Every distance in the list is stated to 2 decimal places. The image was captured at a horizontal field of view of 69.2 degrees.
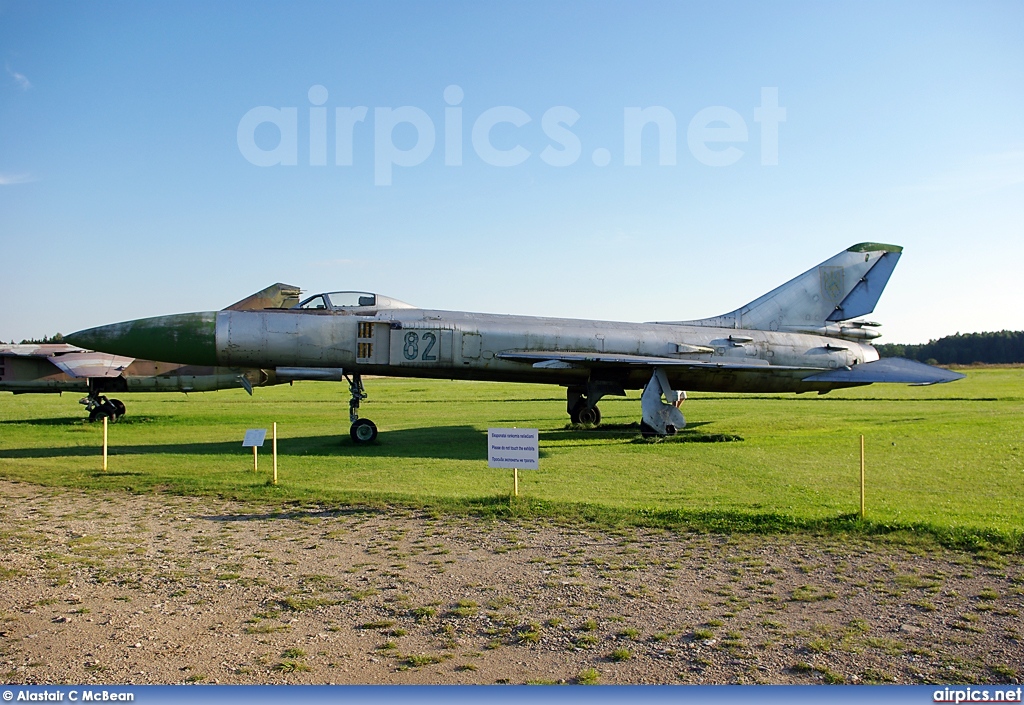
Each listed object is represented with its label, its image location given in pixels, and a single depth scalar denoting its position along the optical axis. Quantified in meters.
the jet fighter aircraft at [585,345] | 15.57
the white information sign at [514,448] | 9.55
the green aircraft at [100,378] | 22.22
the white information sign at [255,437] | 11.65
